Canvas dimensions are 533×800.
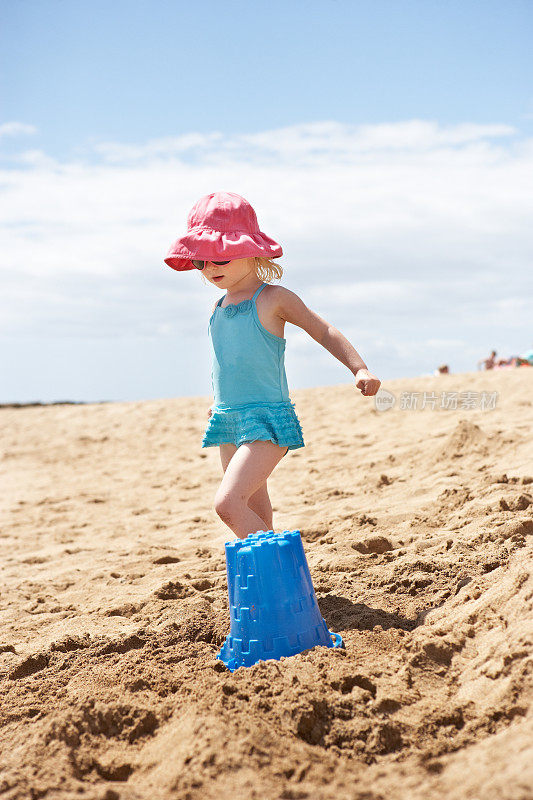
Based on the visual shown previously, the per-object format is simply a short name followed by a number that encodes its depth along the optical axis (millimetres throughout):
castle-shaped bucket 2266
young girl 2668
